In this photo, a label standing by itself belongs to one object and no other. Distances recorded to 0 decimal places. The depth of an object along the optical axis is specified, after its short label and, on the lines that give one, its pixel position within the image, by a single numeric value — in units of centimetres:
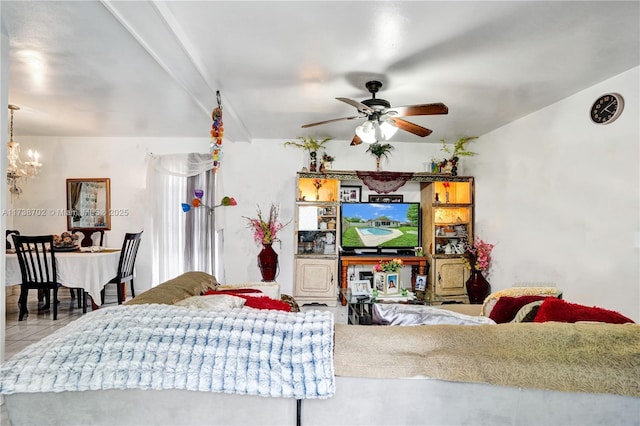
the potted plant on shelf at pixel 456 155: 492
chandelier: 394
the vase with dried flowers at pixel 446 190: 509
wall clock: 279
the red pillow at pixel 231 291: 241
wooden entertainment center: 476
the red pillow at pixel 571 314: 144
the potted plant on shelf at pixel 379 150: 488
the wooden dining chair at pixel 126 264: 424
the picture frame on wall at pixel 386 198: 525
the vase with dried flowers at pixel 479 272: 447
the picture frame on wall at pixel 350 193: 520
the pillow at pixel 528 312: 169
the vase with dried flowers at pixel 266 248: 469
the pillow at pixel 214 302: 172
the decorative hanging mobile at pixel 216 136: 295
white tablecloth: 383
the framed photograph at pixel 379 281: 353
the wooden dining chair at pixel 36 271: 369
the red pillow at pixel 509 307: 192
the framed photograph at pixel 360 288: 349
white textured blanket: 102
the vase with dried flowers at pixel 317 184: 501
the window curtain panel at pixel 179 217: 516
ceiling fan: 273
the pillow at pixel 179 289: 178
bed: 103
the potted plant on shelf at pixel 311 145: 491
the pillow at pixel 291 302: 271
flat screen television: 505
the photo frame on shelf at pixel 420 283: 420
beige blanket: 106
